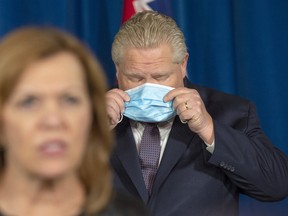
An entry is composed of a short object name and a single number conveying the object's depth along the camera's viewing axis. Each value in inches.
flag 229.0
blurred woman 93.2
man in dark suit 168.4
